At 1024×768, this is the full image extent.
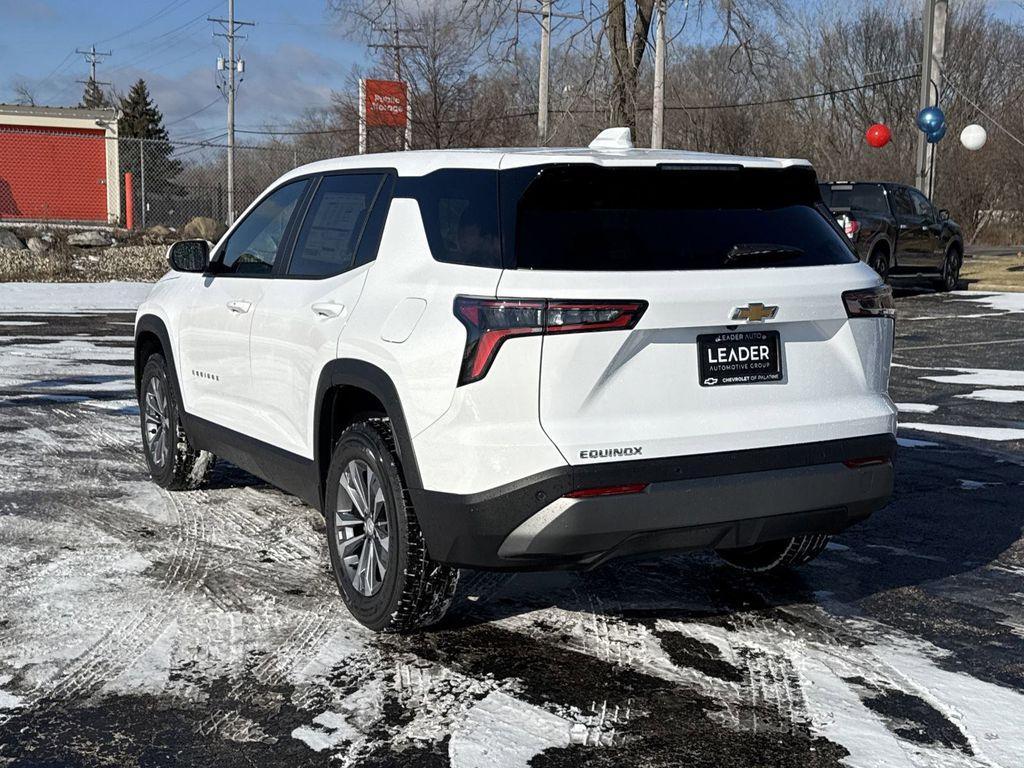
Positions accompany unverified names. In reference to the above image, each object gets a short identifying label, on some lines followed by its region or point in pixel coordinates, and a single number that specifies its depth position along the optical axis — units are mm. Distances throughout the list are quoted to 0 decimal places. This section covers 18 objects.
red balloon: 28453
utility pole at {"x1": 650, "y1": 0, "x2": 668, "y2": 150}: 30031
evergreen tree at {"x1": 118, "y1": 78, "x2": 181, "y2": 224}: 31438
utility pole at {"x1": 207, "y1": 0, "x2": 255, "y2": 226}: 53938
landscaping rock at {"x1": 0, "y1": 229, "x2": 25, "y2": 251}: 25203
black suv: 19906
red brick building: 37969
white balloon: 28188
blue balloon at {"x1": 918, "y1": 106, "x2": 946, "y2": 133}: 24656
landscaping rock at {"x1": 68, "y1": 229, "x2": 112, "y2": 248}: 26078
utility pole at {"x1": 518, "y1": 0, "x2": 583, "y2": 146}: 32062
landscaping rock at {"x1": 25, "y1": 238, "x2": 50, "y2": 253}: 25453
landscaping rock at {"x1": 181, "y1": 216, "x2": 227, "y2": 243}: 28250
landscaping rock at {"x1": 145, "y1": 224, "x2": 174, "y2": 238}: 27500
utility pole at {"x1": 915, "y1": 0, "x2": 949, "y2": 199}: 25344
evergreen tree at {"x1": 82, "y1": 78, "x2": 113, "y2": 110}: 95188
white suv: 4094
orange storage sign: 32406
